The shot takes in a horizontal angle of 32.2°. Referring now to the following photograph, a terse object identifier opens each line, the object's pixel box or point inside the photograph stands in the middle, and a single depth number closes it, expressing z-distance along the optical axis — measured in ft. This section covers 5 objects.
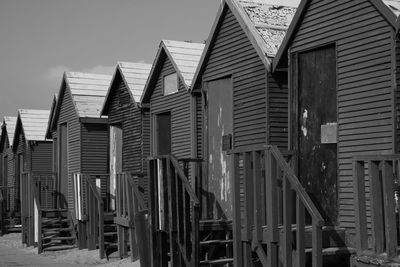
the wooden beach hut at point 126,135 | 53.78
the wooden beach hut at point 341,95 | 30.37
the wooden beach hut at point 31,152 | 73.31
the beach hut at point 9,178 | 92.27
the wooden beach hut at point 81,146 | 63.57
